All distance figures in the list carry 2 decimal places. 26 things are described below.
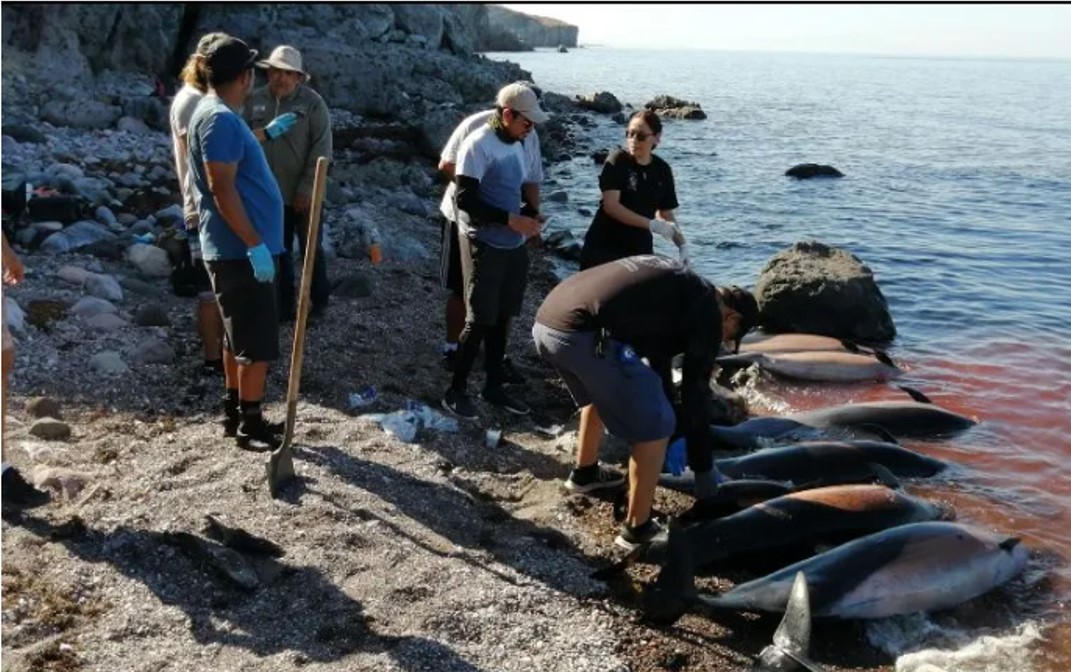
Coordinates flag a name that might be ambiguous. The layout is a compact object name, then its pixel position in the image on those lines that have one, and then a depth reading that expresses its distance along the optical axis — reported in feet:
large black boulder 37.06
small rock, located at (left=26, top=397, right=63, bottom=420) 20.15
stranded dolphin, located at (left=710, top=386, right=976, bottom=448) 25.86
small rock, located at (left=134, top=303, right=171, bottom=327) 25.81
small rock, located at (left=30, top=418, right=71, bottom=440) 19.29
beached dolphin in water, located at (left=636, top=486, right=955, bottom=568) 17.85
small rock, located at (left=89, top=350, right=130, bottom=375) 22.56
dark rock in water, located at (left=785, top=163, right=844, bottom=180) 85.87
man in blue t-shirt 16.69
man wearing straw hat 23.80
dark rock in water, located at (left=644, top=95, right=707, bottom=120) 137.18
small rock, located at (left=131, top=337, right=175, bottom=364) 23.56
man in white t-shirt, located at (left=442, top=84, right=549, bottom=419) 21.11
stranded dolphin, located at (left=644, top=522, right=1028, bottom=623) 15.92
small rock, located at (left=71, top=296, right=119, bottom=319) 25.70
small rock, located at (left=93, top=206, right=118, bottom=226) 34.54
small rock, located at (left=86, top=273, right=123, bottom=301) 27.36
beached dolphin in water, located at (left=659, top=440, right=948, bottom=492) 21.93
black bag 33.22
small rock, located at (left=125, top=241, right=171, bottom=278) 30.07
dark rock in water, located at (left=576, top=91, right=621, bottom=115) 140.15
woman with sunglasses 22.93
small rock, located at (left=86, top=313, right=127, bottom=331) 25.07
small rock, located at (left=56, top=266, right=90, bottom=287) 28.12
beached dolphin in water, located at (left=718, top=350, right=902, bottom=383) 32.01
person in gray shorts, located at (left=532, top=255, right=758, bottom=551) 16.02
